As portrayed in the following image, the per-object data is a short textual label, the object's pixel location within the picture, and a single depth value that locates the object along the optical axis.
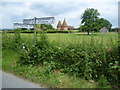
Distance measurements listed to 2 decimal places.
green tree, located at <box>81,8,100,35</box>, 52.59
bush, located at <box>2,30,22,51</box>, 6.49
